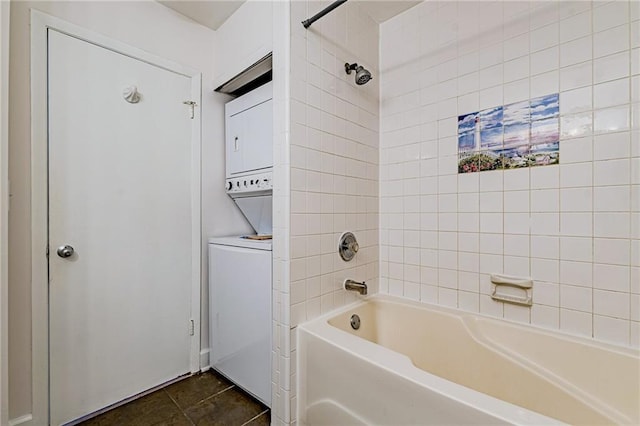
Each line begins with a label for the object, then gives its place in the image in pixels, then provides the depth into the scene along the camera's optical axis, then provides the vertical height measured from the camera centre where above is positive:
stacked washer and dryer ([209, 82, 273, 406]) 1.61 -0.32
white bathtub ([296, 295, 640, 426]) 0.95 -0.69
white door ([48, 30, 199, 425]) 1.47 -0.08
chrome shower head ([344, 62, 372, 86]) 1.62 +0.81
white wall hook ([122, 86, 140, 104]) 1.67 +0.70
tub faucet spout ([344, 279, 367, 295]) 1.67 -0.44
